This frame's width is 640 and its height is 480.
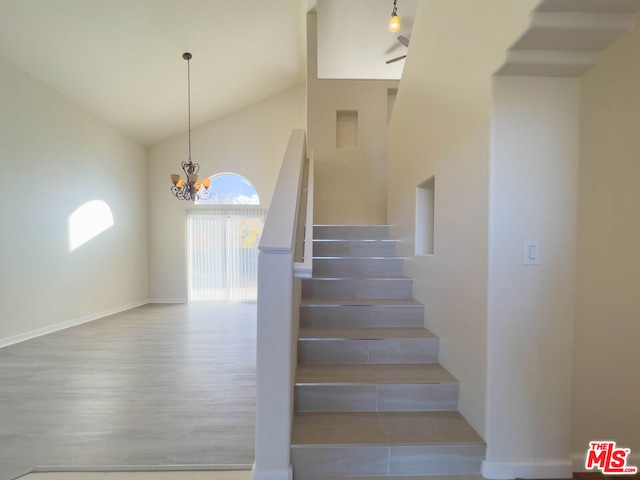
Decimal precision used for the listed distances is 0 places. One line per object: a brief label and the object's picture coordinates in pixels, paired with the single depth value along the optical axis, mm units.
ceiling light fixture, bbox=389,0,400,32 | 3873
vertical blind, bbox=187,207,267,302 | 6395
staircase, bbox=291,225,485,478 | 1511
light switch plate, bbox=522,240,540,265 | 1488
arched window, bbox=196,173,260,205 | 6398
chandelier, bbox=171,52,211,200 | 4314
